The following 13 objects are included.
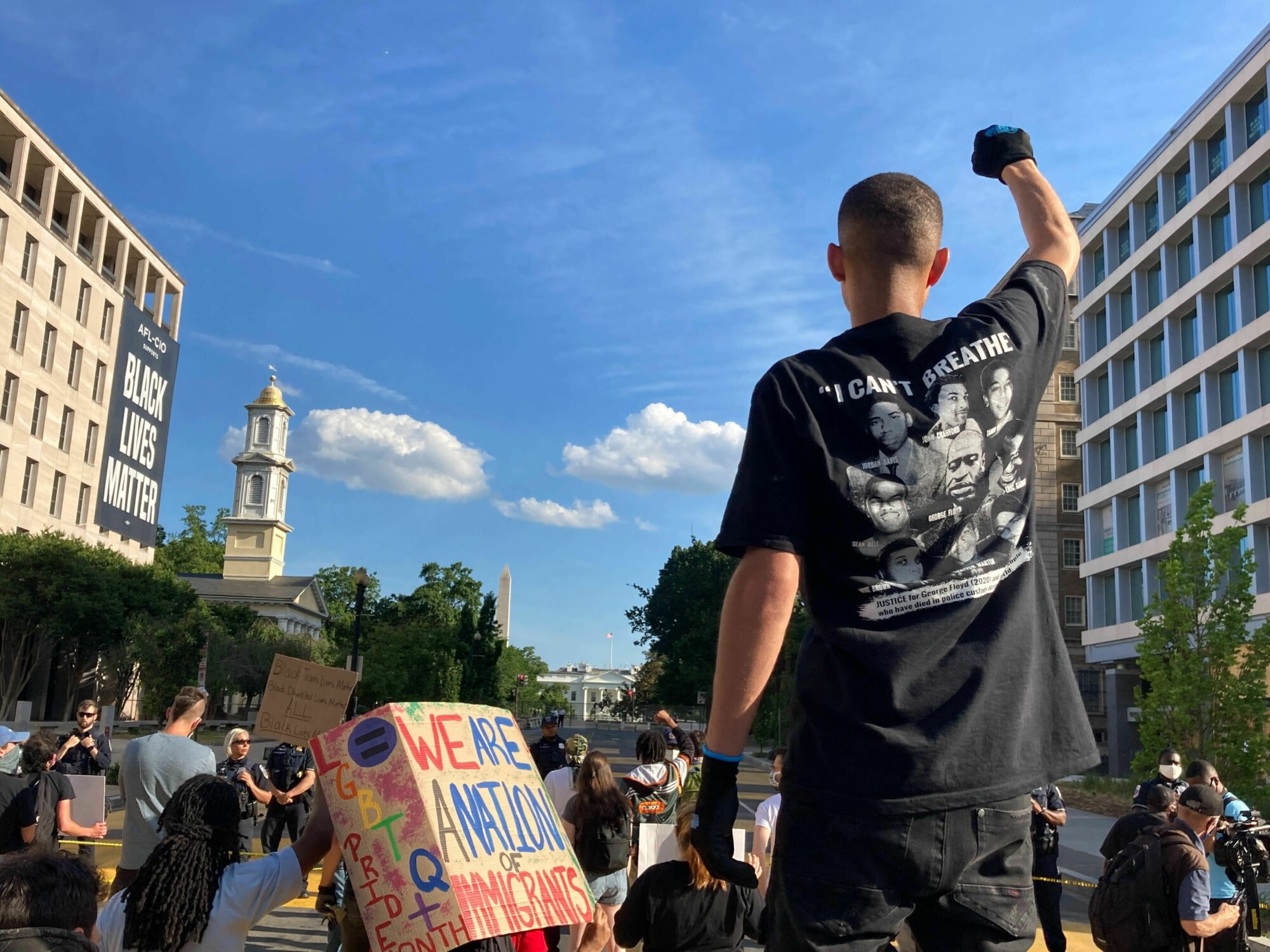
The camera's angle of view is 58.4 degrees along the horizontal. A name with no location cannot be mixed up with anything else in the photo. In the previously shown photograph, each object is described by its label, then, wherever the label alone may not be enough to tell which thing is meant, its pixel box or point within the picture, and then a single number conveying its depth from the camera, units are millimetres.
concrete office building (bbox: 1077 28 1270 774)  37438
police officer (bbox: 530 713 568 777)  13328
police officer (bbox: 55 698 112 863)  12164
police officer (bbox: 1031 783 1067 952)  9273
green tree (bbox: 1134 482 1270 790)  22156
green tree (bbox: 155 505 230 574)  111500
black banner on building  60750
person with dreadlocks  3646
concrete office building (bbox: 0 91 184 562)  51438
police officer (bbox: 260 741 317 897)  12070
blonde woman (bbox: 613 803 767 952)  5527
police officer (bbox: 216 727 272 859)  9969
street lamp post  27719
